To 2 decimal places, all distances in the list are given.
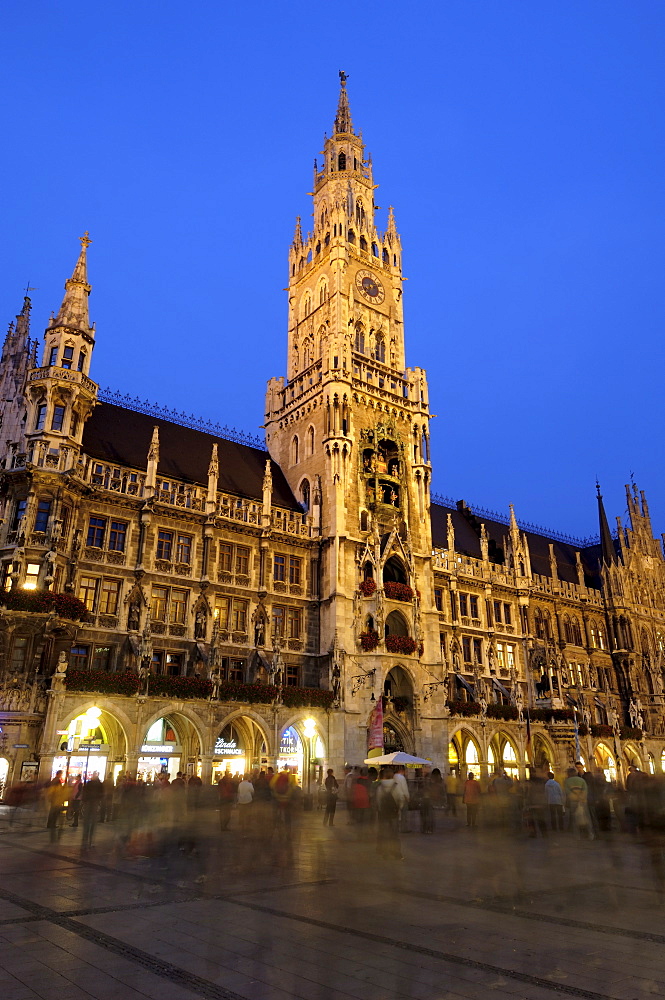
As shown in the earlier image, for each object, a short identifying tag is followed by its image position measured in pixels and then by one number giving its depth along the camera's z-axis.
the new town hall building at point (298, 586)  33.31
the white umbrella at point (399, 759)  28.53
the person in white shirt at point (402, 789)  17.23
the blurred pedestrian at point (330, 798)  23.28
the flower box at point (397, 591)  43.34
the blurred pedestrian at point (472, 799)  23.33
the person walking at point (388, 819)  16.28
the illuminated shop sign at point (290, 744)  38.22
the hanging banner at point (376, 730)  39.19
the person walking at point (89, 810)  17.27
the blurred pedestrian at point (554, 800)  21.64
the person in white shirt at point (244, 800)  17.70
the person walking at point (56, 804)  20.22
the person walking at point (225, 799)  18.84
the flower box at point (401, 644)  42.00
